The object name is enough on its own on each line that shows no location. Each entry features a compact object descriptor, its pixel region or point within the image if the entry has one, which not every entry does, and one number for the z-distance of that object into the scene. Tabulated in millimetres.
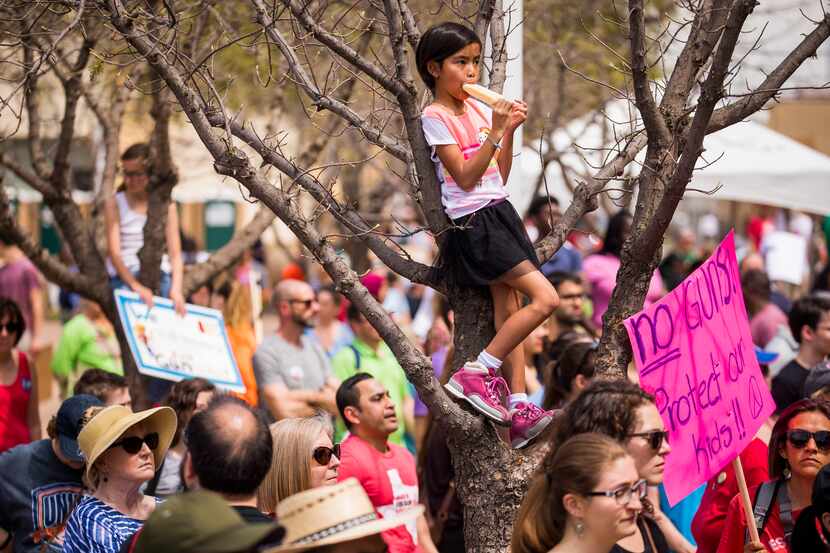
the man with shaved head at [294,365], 17419
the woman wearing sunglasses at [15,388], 15492
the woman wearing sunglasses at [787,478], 10125
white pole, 13016
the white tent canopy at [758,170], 27094
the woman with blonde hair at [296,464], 10305
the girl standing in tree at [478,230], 9469
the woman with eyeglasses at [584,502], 7555
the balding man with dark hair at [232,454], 8156
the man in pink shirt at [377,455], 13031
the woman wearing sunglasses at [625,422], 8617
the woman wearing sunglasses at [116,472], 9383
